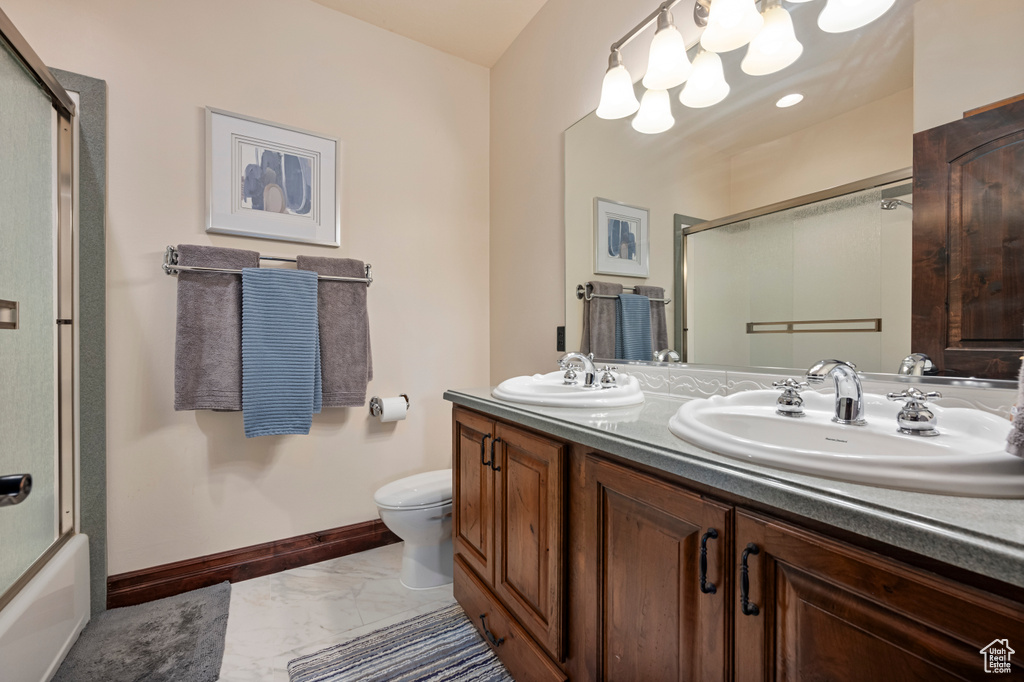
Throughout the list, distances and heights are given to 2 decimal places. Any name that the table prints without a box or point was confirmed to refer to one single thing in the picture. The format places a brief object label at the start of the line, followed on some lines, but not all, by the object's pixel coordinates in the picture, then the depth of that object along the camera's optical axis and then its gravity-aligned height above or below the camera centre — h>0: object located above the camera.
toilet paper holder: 2.12 -0.31
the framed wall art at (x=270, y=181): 1.82 +0.69
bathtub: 1.13 -0.78
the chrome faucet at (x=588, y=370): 1.53 -0.10
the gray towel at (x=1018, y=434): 0.52 -0.11
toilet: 1.71 -0.71
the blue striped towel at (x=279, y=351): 1.75 -0.04
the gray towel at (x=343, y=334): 1.94 +0.03
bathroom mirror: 0.97 +0.47
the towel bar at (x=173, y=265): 1.68 +0.29
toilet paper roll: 2.11 -0.33
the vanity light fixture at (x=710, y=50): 1.08 +0.81
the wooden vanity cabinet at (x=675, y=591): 0.50 -0.39
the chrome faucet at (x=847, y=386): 0.84 -0.09
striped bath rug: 1.34 -1.00
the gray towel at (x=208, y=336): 1.68 +0.02
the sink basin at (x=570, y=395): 1.19 -0.16
